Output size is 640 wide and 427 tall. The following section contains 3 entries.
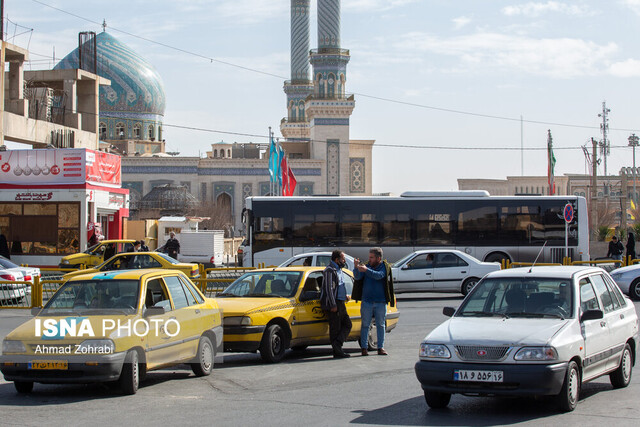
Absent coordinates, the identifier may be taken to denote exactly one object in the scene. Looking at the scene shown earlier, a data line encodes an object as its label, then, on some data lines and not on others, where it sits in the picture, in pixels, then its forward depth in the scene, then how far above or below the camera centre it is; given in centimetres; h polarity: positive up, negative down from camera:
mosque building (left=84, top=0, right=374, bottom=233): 8762 +920
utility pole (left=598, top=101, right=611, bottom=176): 7294 +812
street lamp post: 7438 +739
